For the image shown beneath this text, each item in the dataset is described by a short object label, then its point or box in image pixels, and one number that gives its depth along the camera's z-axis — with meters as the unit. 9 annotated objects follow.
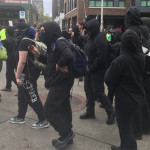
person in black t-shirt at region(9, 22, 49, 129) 3.66
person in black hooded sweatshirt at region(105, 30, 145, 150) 2.68
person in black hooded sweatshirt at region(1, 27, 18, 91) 5.60
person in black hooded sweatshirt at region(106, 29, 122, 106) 4.25
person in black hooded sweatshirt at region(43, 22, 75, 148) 2.92
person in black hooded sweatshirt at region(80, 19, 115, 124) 3.82
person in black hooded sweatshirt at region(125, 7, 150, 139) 3.21
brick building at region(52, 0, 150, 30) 31.83
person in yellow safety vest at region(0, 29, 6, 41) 5.50
